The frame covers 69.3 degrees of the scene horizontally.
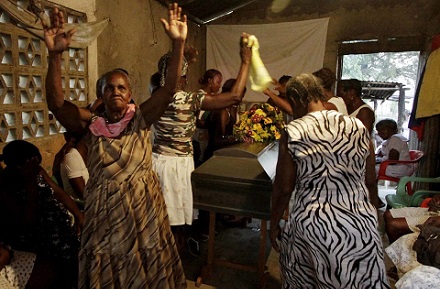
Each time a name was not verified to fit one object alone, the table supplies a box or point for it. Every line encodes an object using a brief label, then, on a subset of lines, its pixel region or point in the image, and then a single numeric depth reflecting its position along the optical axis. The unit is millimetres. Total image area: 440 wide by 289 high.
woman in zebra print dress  1541
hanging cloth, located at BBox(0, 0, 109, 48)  2631
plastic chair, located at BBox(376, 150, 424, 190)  4128
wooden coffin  2418
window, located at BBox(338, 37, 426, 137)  5875
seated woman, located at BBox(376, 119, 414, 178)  4152
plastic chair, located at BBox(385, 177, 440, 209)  3145
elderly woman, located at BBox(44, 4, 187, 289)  1659
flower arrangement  3393
